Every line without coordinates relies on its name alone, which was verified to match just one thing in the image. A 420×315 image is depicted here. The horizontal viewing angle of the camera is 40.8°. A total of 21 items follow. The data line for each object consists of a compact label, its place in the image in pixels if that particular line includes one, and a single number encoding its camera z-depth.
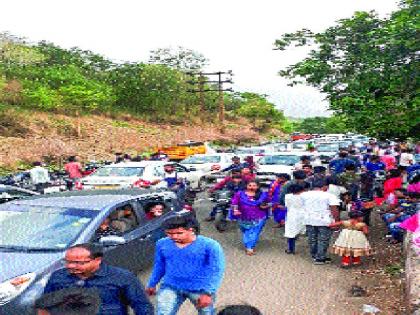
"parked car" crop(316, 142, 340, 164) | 29.37
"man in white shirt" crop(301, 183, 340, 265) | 9.45
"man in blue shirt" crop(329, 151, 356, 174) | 14.23
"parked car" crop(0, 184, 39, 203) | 12.54
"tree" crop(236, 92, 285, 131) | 78.12
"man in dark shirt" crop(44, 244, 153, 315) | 3.66
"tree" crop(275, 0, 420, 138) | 12.55
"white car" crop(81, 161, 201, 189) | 15.30
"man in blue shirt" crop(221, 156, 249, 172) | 15.56
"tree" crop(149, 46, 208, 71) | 70.81
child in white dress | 9.22
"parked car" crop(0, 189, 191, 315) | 5.67
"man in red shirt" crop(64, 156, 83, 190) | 17.56
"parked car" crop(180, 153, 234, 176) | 20.16
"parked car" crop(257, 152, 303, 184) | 14.80
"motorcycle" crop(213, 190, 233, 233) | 12.45
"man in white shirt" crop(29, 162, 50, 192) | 16.78
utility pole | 58.09
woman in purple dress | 10.21
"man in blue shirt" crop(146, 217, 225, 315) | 4.71
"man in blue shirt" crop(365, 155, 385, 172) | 15.05
